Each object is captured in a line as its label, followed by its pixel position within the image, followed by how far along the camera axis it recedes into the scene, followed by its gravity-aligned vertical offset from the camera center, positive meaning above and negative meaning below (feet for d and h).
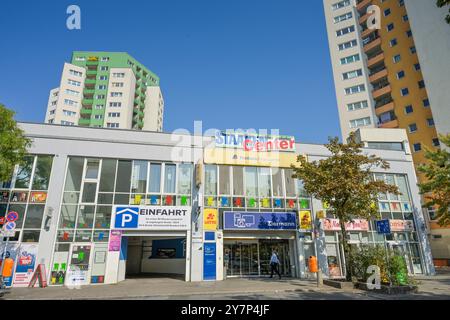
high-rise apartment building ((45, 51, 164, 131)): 178.09 +97.32
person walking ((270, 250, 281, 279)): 52.85 -2.17
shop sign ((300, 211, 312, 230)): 58.44 +5.63
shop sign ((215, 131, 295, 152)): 59.88 +21.67
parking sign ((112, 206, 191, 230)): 50.93 +5.69
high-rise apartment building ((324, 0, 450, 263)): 111.96 +75.84
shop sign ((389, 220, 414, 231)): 64.08 +4.88
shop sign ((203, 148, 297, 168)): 58.49 +18.13
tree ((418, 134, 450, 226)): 54.19 +12.41
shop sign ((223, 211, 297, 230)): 54.90 +5.37
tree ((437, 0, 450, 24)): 25.69 +20.77
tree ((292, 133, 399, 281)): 44.42 +9.59
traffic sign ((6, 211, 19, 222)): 38.69 +4.55
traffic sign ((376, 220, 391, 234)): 42.06 +3.07
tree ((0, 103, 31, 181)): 39.37 +14.50
